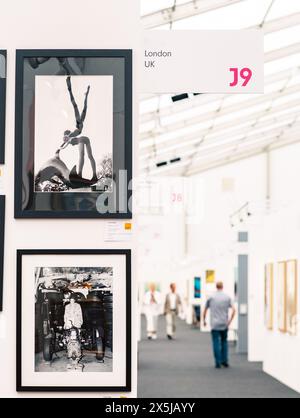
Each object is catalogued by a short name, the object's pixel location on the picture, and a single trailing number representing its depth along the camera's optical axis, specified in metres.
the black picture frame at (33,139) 3.53
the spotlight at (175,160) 24.07
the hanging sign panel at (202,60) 4.07
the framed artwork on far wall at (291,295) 11.90
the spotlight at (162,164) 23.94
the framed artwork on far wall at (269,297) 14.02
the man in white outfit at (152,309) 23.14
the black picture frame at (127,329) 3.53
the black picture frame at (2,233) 3.53
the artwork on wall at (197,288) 30.22
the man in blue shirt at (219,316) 14.72
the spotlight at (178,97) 7.42
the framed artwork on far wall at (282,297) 12.76
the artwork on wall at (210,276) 27.43
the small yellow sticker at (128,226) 3.53
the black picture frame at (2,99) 3.54
